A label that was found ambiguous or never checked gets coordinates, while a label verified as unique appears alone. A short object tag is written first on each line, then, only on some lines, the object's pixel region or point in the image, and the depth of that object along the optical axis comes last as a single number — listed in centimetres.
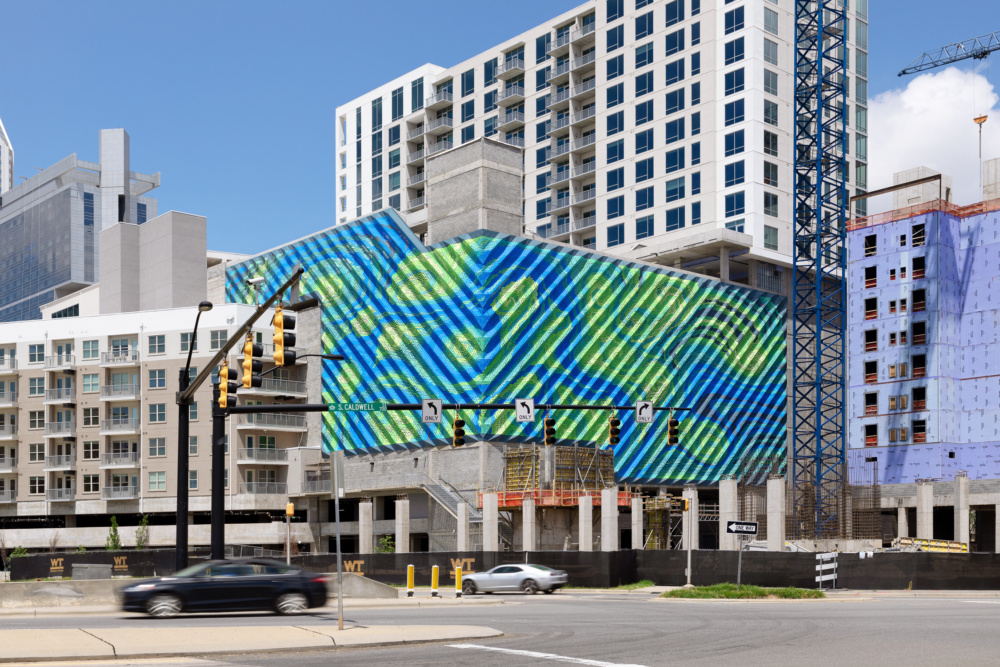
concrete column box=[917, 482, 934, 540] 6762
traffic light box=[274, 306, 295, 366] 2311
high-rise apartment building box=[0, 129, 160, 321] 11231
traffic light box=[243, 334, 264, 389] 2465
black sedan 2627
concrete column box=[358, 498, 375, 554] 6739
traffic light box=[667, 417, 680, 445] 3903
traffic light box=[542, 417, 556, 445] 3753
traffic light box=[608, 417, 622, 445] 3825
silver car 4447
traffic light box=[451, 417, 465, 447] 3600
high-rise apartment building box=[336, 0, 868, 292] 9006
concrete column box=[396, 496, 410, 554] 6612
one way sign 3856
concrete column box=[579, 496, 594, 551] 5866
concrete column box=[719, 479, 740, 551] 6134
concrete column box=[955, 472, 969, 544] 6575
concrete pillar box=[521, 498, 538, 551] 6100
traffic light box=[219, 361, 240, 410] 2834
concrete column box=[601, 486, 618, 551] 5584
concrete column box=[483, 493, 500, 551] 5934
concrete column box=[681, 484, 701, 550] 5599
